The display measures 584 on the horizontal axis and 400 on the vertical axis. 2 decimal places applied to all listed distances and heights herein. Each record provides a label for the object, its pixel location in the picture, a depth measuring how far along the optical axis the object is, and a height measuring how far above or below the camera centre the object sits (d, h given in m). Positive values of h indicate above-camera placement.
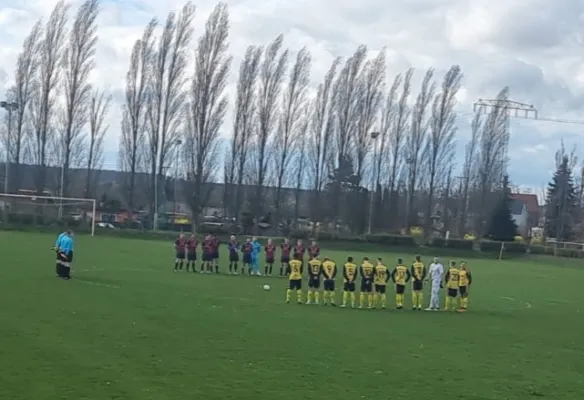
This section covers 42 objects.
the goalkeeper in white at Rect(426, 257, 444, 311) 27.22 -1.60
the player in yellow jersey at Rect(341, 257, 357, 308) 26.17 -1.57
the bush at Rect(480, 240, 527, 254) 70.56 -1.02
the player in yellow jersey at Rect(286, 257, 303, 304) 26.16 -1.66
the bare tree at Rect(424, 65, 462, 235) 80.44 +9.38
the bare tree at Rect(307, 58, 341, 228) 76.88 +6.89
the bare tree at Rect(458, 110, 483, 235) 84.38 +6.32
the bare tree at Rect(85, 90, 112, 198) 73.69 +5.13
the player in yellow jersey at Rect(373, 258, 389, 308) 26.34 -1.59
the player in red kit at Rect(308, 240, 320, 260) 34.81 -1.11
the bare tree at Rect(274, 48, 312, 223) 75.06 +8.14
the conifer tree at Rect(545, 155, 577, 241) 83.19 +3.44
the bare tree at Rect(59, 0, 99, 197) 69.31 +10.28
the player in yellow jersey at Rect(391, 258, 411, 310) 26.69 -1.56
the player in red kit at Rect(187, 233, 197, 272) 37.16 -1.50
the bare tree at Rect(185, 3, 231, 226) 69.62 +8.49
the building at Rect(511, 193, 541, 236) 113.59 +4.49
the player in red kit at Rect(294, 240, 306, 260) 27.64 -0.99
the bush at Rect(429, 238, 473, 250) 70.25 -0.94
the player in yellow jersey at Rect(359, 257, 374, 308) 26.29 -1.67
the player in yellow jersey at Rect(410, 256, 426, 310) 26.98 -1.57
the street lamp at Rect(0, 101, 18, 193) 65.81 +6.52
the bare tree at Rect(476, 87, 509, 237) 85.06 +8.27
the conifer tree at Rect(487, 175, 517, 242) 76.62 +0.92
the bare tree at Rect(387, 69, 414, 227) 80.31 +8.21
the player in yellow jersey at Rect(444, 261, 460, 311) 27.28 -1.65
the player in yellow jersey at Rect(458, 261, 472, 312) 27.09 -1.61
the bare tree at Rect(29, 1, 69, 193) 69.56 +8.98
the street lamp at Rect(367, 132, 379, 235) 76.56 +4.12
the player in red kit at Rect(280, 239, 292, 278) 37.31 -1.33
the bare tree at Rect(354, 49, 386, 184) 77.38 +10.55
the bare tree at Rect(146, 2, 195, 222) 70.81 +10.02
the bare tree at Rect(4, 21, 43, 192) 70.44 +9.10
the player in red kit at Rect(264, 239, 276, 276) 38.44 -1.63
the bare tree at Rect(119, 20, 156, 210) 71.25 +8.17
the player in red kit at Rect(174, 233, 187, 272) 37.50 -1.50
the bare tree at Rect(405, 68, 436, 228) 80.50 +7.89
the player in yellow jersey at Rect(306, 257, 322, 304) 26.27 -1.56
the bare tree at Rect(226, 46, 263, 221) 73.25 +7.93
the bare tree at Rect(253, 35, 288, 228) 73.69 +8.35
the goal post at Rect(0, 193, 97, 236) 62.22 -0.31
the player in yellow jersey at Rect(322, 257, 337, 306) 26.06 -1.54
